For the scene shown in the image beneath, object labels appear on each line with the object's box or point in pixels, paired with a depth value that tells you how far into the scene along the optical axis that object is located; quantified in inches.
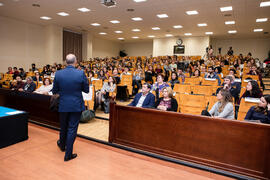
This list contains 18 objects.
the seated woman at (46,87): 178.9
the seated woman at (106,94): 185.3
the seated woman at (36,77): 259.4
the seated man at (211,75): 226.8
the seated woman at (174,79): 203.6
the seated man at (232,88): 159.2
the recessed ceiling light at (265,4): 274.8
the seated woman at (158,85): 162.2
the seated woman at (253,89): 135.3
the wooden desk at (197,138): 78.5
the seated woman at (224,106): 105.7
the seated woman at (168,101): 120.3
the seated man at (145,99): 126.1
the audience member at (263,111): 96.6
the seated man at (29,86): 192.4
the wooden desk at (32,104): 141.8
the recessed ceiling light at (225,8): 304.6
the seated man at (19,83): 206.5
